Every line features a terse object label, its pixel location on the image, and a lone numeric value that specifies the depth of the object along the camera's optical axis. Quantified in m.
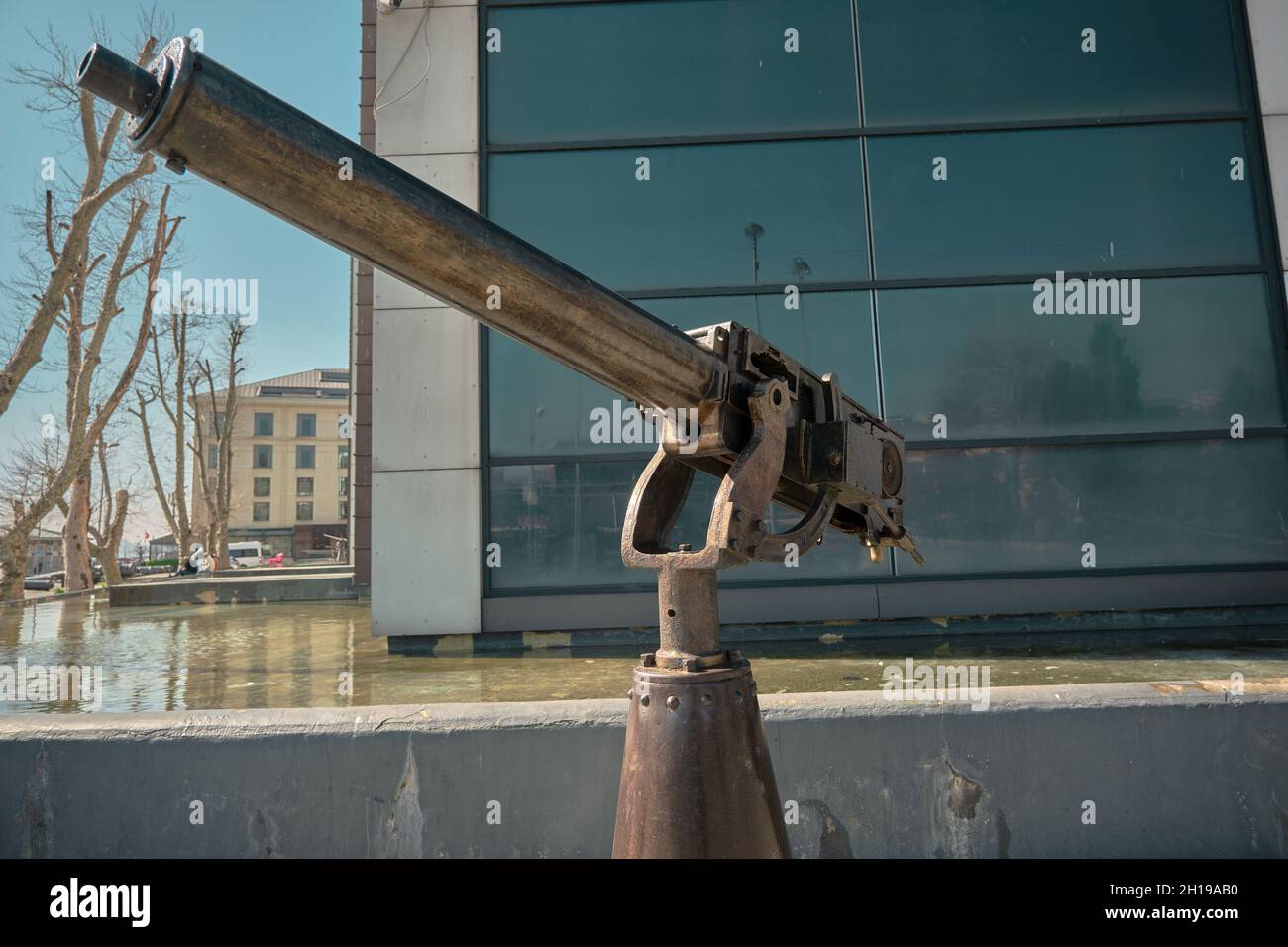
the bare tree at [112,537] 19.98
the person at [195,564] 20.65
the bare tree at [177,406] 26.48
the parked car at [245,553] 42.03
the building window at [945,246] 6.97
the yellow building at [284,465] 60.88
